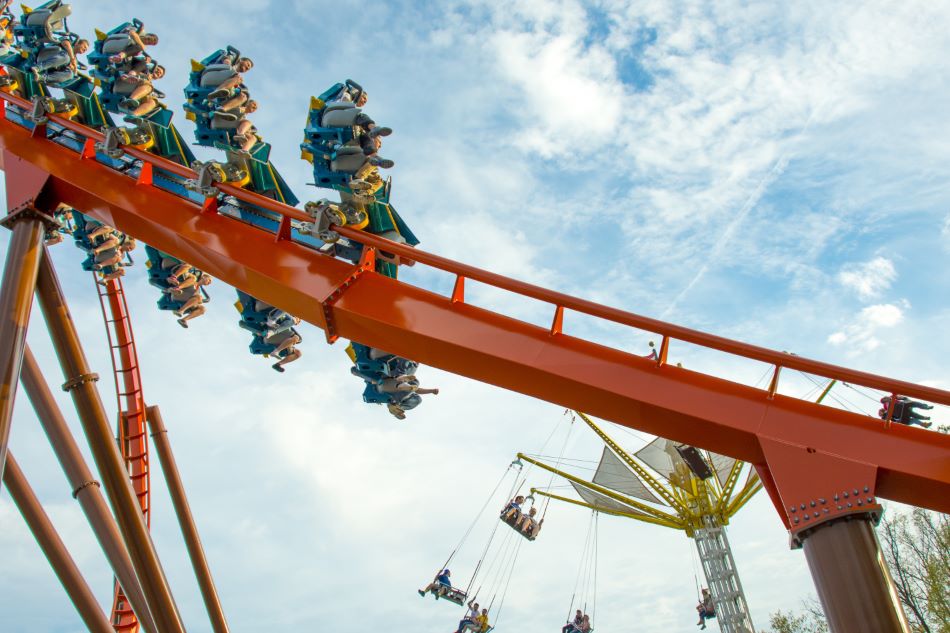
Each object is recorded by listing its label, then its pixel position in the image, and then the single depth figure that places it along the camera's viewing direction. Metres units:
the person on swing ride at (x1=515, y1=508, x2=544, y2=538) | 18.22
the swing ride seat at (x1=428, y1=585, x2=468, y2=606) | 16.67
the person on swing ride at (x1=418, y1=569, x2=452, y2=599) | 16.69
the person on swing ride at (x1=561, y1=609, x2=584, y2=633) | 17.86
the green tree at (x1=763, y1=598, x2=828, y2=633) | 22.02
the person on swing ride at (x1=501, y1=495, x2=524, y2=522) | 18.27
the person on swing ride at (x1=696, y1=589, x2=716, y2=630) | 17.50
